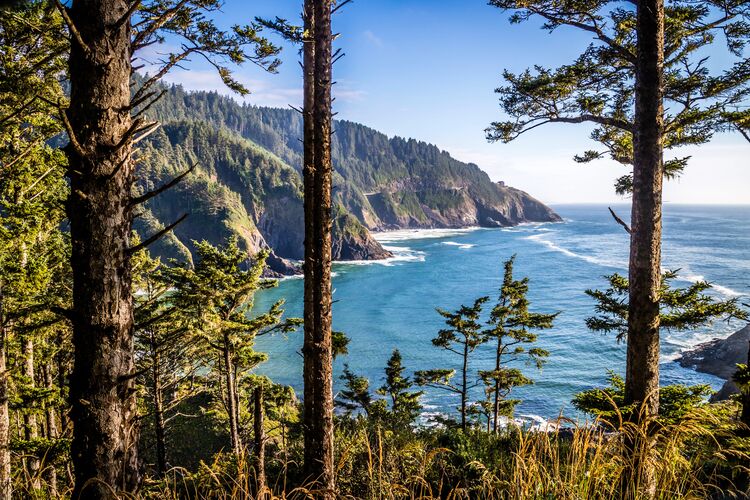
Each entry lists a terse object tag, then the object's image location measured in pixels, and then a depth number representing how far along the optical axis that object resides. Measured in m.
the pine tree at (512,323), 18.39
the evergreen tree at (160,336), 14.42
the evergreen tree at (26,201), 7.21
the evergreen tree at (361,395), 21.11
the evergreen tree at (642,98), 5.69
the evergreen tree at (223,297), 13.91
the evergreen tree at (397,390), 21.67
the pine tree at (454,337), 18.46
